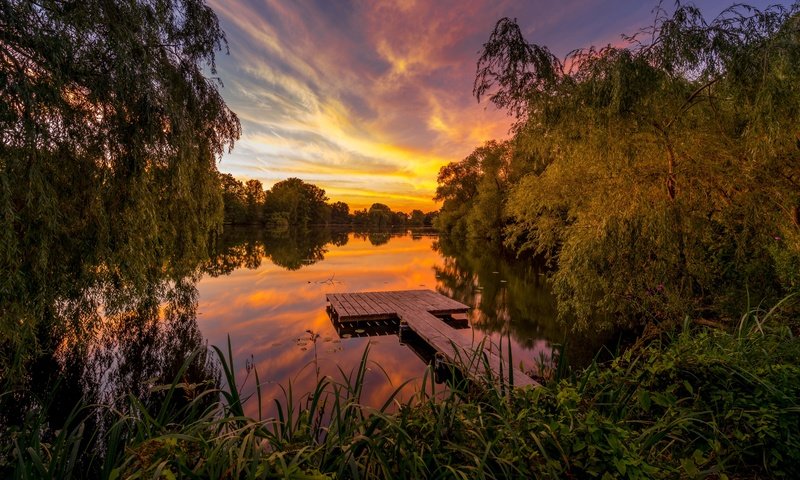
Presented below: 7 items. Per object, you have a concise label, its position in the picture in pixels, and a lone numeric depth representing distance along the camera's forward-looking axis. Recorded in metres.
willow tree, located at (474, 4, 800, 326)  5.58
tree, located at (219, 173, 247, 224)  67.19
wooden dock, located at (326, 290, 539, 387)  7.80
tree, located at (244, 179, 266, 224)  75.76
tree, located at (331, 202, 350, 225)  127.74
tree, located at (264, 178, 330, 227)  80.12
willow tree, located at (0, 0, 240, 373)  3.86
